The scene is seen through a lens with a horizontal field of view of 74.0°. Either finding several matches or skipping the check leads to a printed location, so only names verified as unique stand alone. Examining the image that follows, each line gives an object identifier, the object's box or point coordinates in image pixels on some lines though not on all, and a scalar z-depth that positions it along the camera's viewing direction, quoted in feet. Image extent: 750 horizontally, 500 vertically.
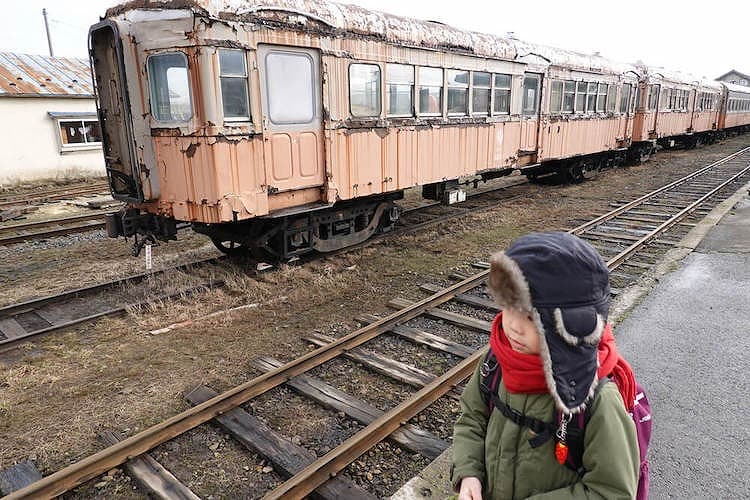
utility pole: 113.19
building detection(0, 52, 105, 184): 54.75
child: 4.65
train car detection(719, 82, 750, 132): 101.48
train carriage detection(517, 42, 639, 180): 39.58
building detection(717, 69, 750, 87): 239.09
